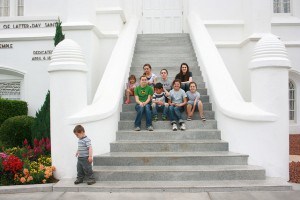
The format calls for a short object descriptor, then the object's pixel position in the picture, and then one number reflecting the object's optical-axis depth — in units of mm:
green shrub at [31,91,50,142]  8266
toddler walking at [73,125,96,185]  5719
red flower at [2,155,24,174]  6016
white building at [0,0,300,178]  10289
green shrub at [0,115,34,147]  9023
